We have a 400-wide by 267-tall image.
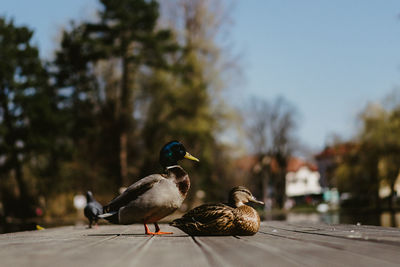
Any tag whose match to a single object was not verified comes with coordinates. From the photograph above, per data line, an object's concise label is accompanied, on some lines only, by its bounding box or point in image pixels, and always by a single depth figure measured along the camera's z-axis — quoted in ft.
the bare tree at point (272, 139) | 182.29
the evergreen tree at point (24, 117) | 94.53
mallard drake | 17.15
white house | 395.75
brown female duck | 17.38
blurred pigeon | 27.01
